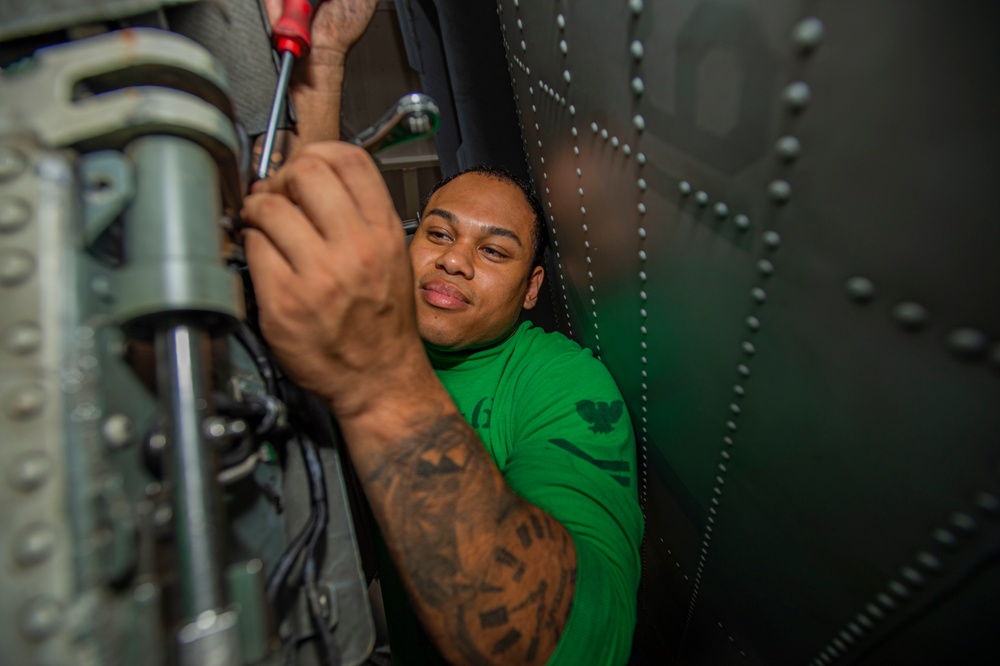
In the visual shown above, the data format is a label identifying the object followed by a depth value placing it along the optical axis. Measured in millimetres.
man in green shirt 557
